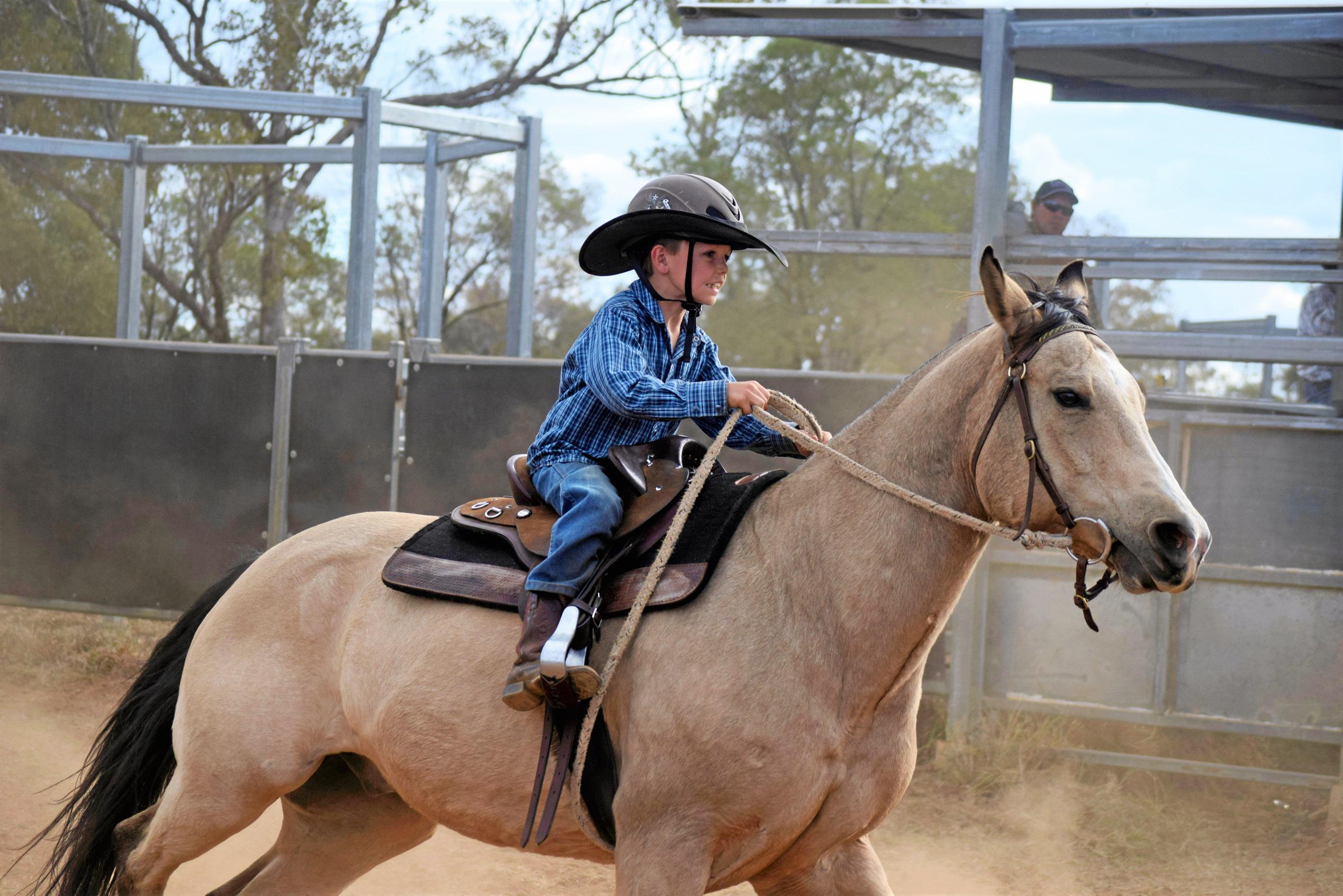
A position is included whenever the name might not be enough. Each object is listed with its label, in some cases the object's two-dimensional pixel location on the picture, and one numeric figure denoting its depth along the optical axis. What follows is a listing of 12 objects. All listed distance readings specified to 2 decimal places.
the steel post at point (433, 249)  19.20
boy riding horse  5.81
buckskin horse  5.09
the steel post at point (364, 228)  15.97
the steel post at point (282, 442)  14.91
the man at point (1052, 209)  13.70
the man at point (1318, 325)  16.45
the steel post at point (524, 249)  17.94
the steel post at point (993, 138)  12.91
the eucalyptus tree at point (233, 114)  35.75
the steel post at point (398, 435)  14.63
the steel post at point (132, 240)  21.58
